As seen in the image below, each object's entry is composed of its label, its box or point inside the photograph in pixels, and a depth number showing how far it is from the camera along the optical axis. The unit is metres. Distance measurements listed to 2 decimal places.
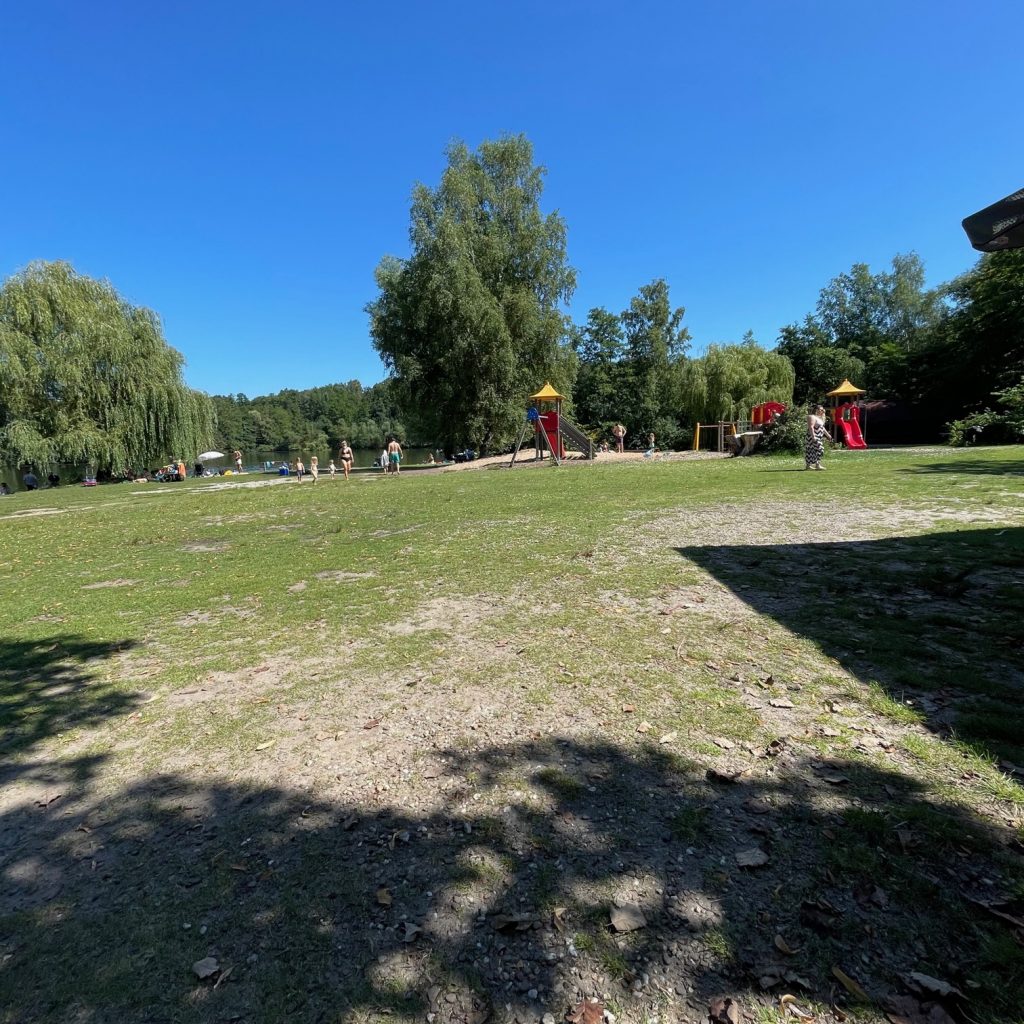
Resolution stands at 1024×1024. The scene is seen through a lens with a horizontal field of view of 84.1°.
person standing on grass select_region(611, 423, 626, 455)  36.22
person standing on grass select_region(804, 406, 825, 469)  17.94
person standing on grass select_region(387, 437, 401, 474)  30.46
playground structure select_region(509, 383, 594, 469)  29.15
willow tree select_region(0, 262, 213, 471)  31.06
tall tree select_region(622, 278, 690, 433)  52.47
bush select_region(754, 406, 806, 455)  23.33
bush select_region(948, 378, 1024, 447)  25.88
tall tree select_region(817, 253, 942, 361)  58.31
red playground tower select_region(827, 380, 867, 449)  29.52
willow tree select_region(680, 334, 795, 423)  45.88
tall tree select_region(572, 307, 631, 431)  54.97
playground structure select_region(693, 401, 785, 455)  26.20
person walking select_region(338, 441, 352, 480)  29.02
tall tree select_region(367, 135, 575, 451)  32.97
